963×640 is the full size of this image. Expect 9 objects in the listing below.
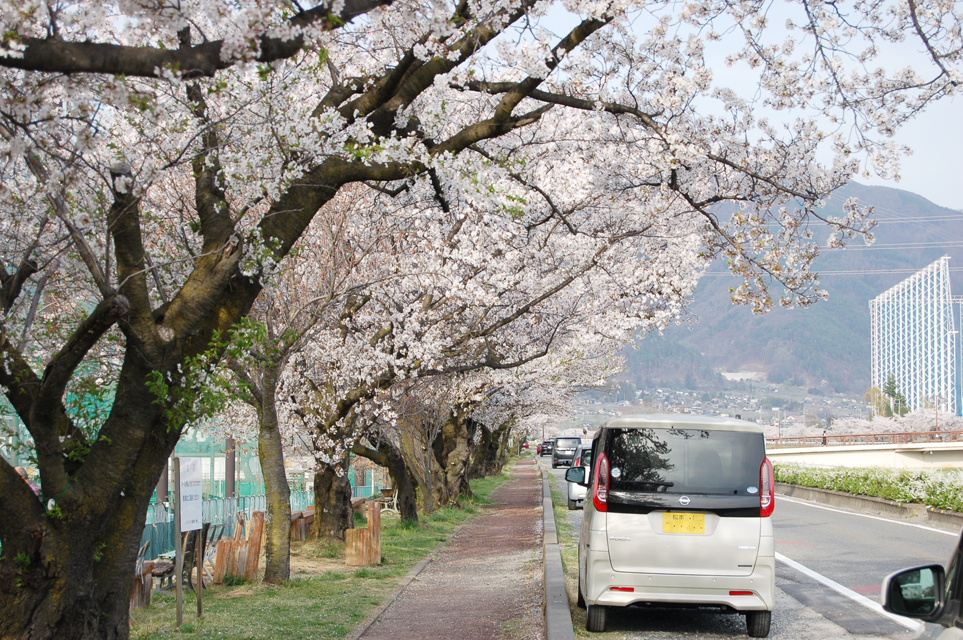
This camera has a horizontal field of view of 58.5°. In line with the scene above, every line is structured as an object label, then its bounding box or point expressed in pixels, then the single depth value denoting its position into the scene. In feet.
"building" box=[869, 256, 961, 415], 533.55
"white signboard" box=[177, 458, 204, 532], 31.63
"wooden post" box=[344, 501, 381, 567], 49.80
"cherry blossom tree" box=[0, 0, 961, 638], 17.48
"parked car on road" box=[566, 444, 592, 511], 86.00
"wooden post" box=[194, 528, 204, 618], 31.13
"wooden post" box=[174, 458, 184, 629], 29.40
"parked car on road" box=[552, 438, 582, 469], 171.00
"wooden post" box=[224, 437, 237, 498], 74.53
